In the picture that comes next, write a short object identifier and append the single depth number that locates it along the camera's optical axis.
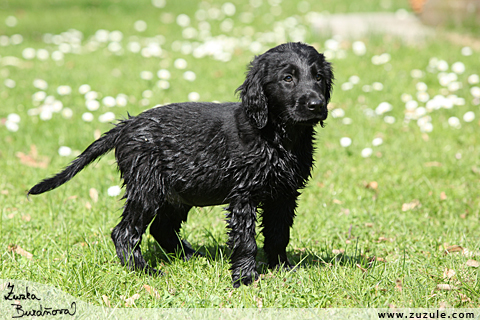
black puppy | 5.96
